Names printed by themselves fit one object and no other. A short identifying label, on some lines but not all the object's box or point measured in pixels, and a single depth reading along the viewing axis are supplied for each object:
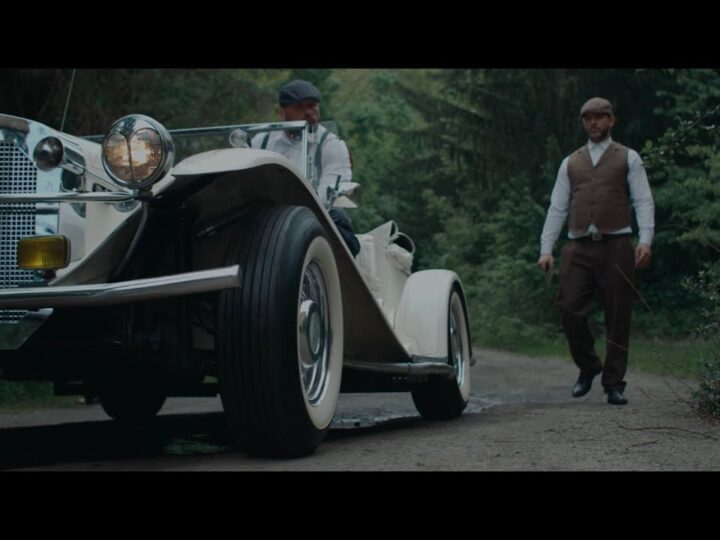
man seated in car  6.11
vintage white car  4.21
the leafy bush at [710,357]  5.82
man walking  7.70
